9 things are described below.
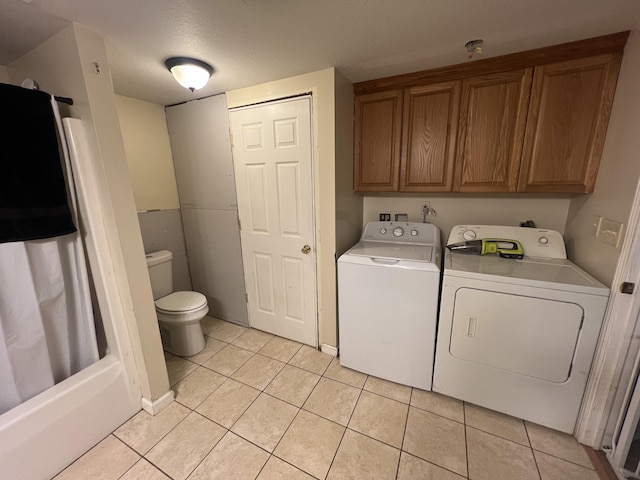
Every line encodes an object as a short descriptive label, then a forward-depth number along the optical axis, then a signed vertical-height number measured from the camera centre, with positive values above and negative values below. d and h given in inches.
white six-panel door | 74.4 -8.1
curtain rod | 47.7 +19.8
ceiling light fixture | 58.9 +27.6
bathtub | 44.9 -45.5
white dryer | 50.6 -32.1
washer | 62.4 -32.6
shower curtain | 46.9 -24.5
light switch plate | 47.3 -10.0
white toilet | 80.0 -38.1
